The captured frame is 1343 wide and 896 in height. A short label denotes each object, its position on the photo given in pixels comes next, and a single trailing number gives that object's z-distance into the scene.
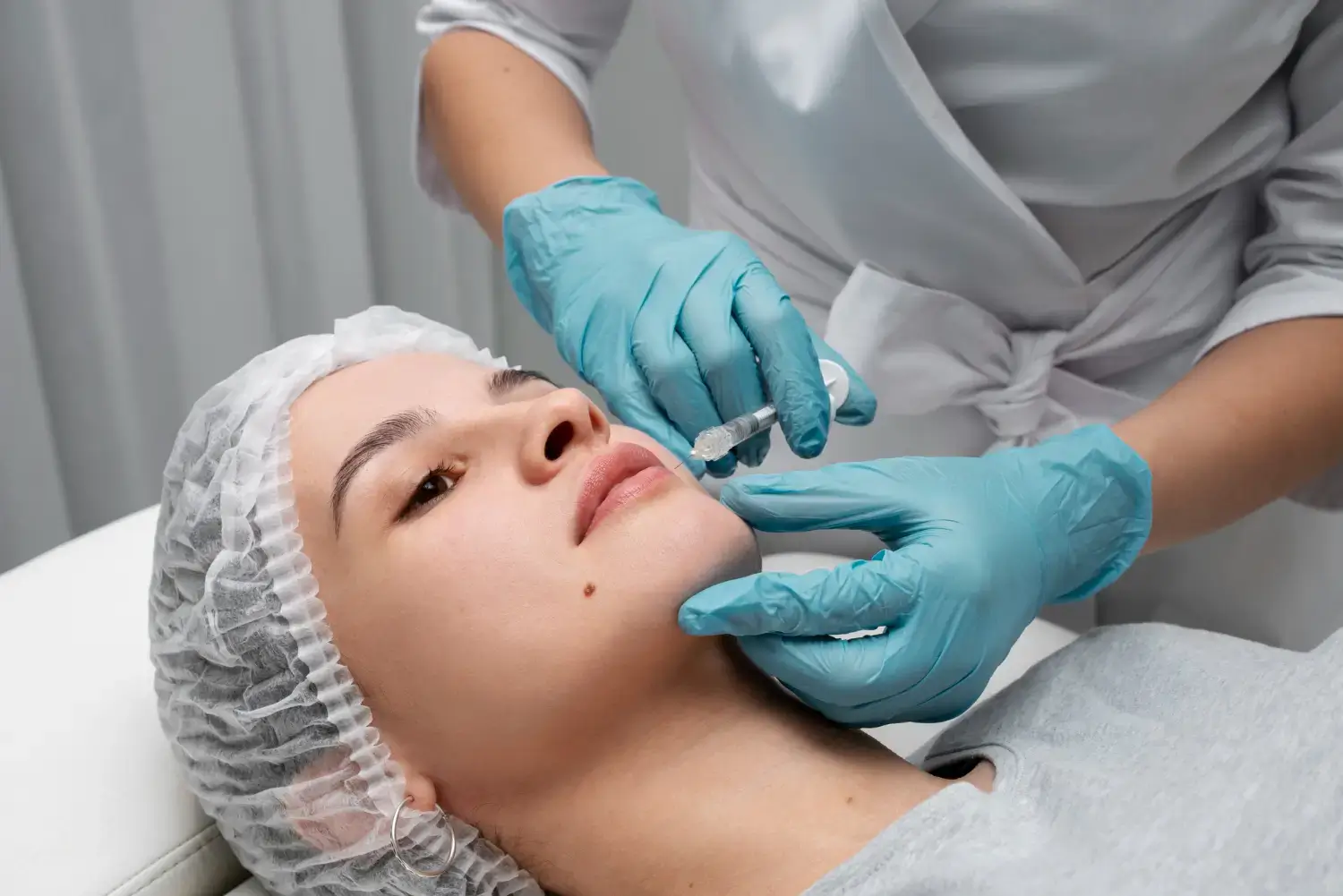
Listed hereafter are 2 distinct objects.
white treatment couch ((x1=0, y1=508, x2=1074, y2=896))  0.99
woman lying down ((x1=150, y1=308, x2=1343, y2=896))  0.83
